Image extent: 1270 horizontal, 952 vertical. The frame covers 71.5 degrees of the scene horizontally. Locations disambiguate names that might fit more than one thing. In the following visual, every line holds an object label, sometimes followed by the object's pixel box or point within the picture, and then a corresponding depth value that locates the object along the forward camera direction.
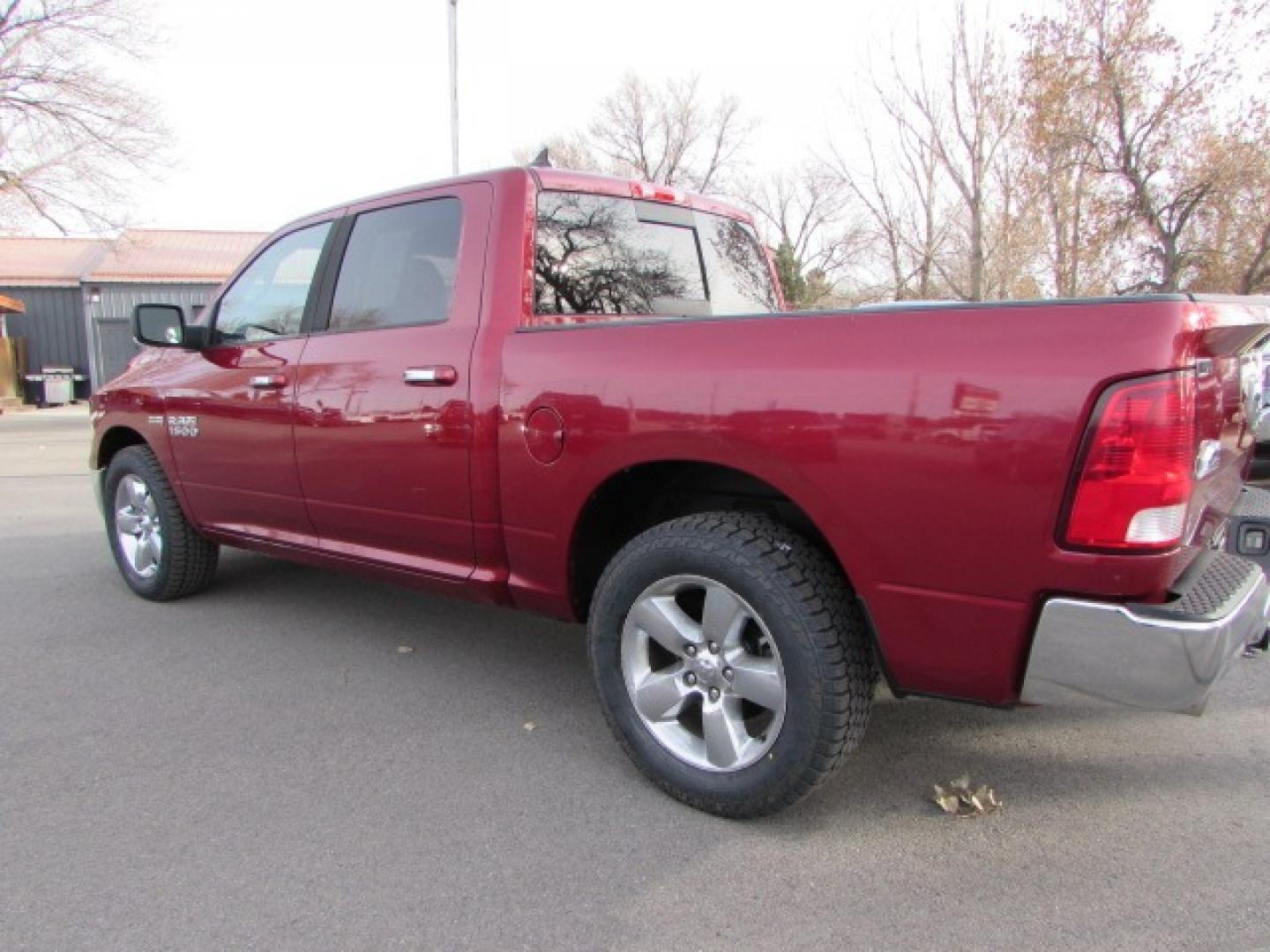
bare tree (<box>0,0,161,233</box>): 21.20
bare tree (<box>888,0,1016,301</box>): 12.32
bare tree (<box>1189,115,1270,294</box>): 13.28
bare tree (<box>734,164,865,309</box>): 27.12
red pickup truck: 1.87
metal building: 24.95
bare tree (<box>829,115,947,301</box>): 13.62
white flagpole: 14.23
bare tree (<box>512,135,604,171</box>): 36.75
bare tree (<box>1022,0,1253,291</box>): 13.17
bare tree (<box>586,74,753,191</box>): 40.00
